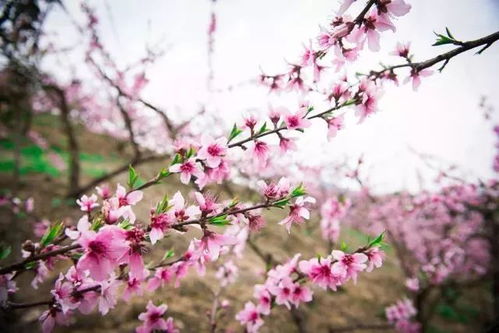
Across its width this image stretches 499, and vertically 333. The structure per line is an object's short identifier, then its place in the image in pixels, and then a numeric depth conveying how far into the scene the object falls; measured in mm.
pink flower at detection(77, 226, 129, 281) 247
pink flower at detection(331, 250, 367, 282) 343
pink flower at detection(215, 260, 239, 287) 659
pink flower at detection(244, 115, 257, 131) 354
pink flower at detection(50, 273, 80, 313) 311
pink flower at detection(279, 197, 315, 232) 324
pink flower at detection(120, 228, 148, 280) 269
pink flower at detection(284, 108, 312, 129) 343
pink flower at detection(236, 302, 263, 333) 459
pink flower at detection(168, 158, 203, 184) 328
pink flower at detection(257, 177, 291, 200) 320
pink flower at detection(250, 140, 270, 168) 354
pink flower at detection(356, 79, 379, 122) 361
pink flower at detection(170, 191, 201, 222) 292
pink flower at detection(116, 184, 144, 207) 309
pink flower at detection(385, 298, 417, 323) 817
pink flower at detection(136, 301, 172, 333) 403
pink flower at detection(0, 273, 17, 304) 292
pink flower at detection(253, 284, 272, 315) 425
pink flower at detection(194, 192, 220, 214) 296
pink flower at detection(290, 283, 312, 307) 397
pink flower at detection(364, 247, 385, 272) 344
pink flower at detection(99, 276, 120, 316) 315
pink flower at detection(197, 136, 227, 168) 328
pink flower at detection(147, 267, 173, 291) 399
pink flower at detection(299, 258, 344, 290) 357
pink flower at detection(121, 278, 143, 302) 377
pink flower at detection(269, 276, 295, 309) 398
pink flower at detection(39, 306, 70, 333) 321
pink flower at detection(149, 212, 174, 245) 279
